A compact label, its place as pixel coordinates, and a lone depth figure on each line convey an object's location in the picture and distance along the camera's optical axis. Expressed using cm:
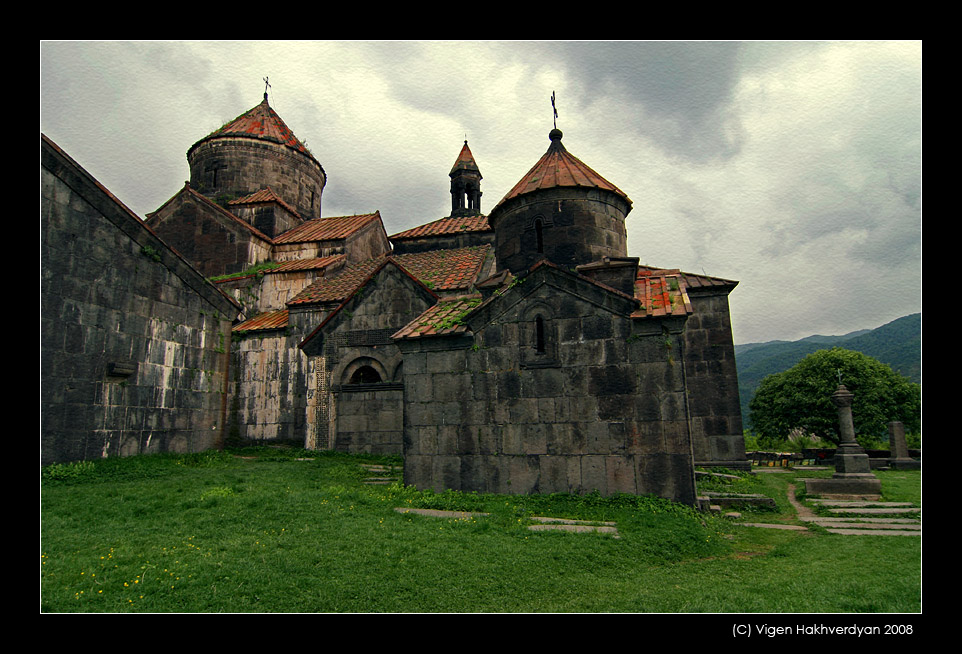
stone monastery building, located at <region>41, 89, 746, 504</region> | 740
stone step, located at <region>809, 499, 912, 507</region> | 862
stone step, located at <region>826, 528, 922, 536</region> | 678
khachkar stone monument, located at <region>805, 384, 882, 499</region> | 1002
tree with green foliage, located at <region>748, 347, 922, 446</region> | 2598
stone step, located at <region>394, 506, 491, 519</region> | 672
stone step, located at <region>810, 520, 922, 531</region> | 714
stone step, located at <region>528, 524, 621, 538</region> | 602
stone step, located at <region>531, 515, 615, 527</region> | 642
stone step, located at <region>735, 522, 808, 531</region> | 730
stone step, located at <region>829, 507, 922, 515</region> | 815
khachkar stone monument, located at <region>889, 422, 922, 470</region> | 1658
